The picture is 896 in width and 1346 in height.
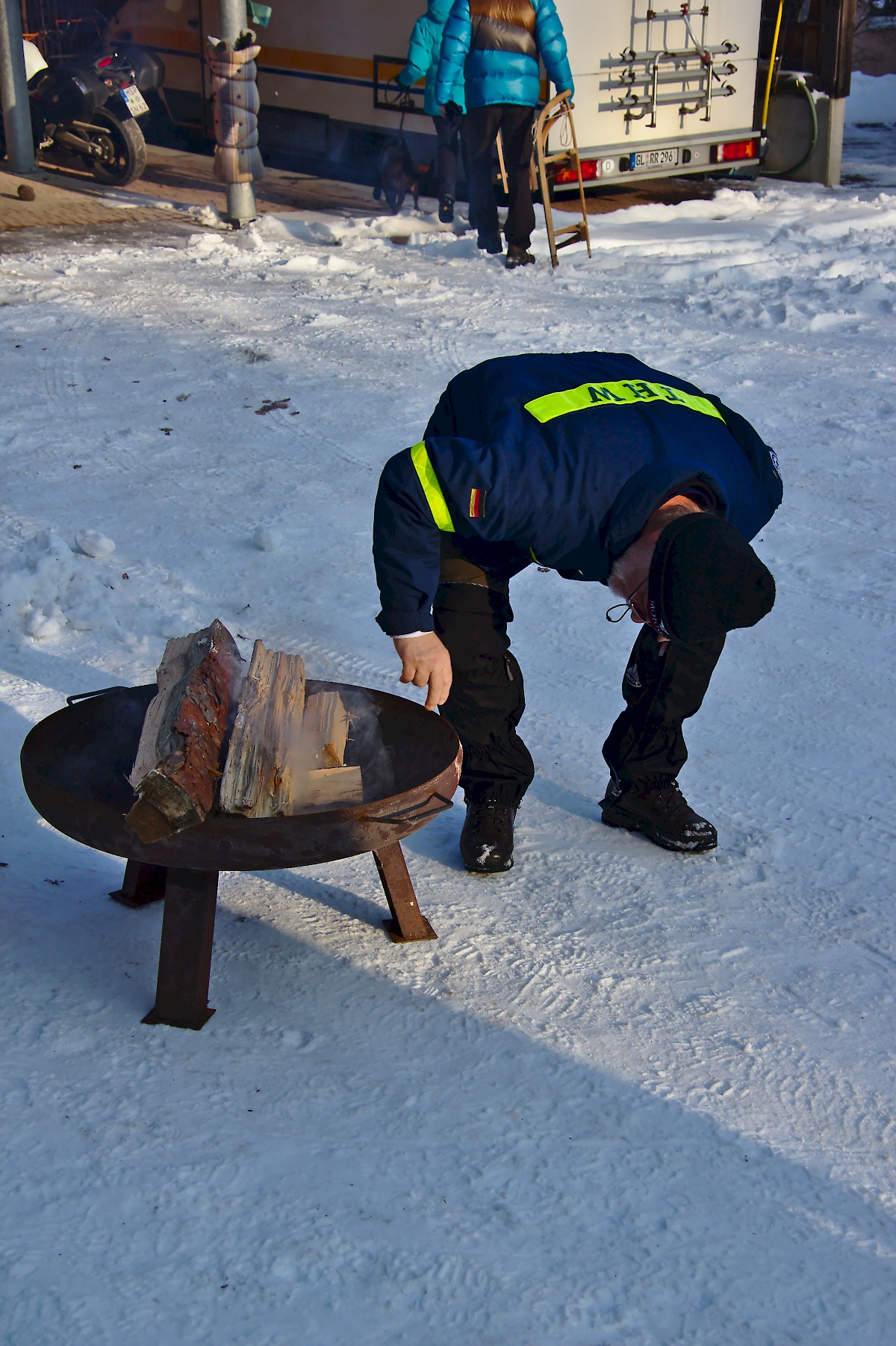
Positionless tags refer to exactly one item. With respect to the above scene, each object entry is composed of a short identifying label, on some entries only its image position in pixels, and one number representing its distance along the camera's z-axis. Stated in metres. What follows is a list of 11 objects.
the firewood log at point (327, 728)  2.42
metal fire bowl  2.14
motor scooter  9.57
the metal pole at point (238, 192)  8.03
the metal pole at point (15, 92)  8.91
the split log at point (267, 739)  2.18
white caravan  9.05
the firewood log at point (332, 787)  2.33
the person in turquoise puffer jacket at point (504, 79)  7.78
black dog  9.80
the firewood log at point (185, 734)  2.05
